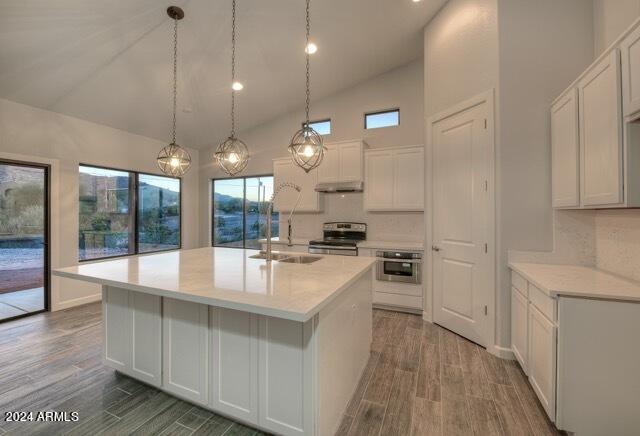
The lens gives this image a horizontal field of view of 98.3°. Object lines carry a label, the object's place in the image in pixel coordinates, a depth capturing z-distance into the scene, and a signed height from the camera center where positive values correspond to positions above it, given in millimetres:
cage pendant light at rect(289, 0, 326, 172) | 2271 +601
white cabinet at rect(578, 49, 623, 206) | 1646 +549
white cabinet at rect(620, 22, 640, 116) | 1498 +811
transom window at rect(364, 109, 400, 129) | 4570 +1672
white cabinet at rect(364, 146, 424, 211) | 4000 +585
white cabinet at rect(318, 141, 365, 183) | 4277 +870
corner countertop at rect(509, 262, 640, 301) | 1606 -427
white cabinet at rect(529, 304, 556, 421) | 1692 -940
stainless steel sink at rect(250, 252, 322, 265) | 2545 -376
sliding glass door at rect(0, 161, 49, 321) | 3508 -278
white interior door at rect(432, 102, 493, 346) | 2768 -50
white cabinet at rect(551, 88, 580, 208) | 2064 +534
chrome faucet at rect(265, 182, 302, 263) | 2492 -145
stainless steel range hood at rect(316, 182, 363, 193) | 4312 +498
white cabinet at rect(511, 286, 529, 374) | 2189 -914
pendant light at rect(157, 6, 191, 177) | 2781 +626
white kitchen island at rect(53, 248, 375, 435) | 1471 -738
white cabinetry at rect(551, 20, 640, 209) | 1581 +565
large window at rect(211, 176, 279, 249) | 5633 +148
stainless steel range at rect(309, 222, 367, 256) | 4090 -345
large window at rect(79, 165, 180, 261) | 4285 +93
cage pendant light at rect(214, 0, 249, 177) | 2711 +631
